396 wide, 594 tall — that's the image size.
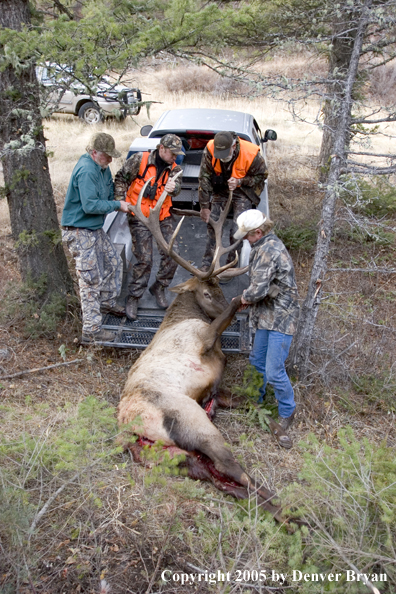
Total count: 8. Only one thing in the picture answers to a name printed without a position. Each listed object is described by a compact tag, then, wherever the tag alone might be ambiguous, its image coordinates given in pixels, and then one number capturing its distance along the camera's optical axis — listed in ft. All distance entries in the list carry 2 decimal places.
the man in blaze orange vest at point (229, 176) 18.51
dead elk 12.78
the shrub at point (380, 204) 29.37
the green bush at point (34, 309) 19.03
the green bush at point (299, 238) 27.08
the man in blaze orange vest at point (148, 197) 18.25
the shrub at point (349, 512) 8.86
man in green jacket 16.52
